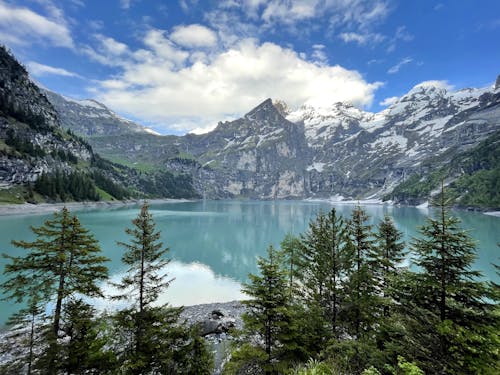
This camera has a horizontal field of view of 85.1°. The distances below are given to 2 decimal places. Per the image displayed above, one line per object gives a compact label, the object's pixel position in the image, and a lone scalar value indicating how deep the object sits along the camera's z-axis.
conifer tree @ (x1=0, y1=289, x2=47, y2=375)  10.70
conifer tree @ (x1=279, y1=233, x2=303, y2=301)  25.88
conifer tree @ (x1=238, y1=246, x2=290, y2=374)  13.40
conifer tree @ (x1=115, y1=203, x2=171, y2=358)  14.38
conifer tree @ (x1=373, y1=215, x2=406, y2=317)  16.78
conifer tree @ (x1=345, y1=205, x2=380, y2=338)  15.92
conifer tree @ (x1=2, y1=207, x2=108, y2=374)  11.56
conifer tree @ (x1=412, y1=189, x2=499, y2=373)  8.27
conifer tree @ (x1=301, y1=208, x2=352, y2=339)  17.39
